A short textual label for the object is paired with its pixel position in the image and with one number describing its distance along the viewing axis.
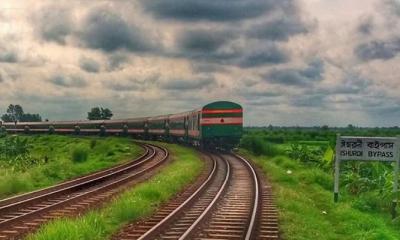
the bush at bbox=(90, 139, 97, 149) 54.67
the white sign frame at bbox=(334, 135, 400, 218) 16.72
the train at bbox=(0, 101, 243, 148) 41.66
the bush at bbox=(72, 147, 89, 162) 36.46
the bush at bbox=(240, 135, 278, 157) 43.12
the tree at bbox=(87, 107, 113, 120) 138.75
